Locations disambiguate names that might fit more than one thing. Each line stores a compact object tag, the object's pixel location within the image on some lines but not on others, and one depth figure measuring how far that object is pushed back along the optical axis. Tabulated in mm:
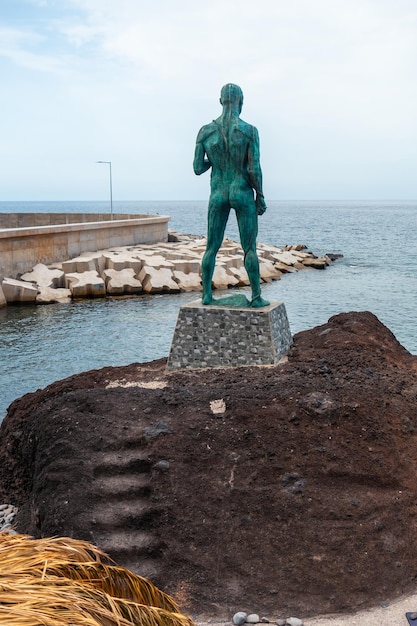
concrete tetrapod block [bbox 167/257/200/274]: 25469
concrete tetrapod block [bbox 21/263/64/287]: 22188
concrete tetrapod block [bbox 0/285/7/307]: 20672
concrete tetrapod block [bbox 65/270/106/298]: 22312
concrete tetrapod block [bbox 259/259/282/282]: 28688
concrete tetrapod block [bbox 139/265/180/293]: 23547
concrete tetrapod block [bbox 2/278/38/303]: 20906
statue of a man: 8742
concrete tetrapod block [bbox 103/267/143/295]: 23156
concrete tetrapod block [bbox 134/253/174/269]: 24867
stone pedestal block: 8930
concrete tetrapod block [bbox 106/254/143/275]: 24333
